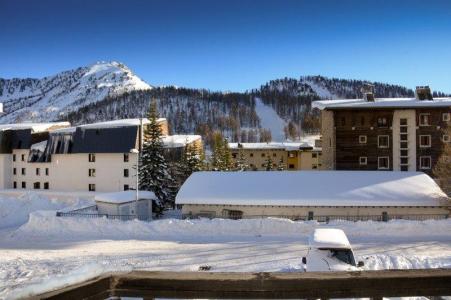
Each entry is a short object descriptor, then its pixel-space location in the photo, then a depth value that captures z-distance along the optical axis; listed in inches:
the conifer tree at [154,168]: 1673.2
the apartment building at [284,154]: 3941.9
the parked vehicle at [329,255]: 483.8
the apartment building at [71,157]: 2340.1
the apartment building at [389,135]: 1930.4
